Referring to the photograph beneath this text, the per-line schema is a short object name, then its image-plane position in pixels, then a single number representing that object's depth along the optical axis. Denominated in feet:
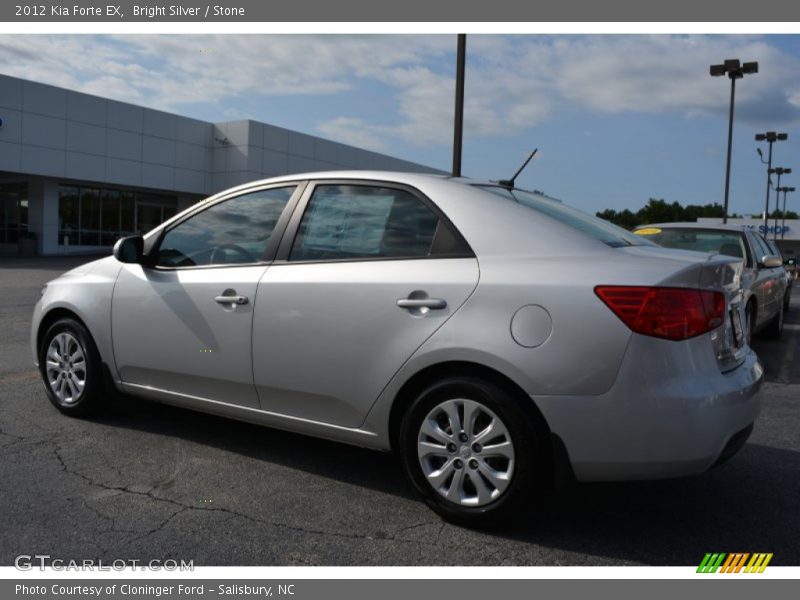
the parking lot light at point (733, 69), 87.56
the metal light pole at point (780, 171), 192.34
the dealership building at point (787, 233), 255.72
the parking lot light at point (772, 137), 142.00
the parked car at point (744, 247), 26.50
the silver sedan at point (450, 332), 9.58
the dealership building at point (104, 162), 95.71
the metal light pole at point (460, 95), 40.96
